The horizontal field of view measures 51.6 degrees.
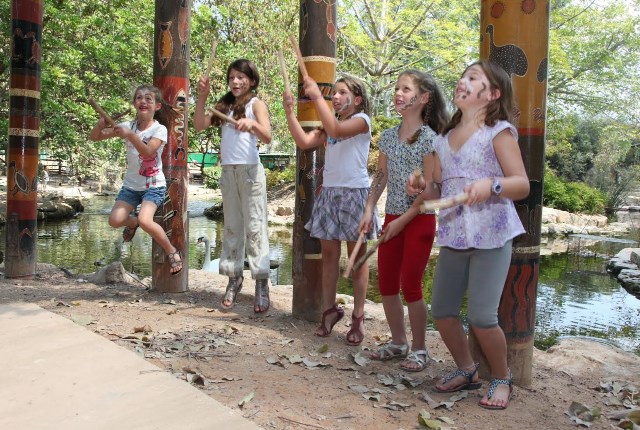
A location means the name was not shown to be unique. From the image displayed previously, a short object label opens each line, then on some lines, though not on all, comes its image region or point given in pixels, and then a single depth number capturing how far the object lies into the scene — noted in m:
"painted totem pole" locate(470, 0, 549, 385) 3.17
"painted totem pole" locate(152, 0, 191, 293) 4.97
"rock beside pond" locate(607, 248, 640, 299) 10.60
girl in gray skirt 3.71
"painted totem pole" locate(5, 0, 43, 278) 5.95
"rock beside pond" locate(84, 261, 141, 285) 5.96
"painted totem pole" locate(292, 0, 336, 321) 4.12
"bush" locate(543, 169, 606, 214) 21.19
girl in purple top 2.79
